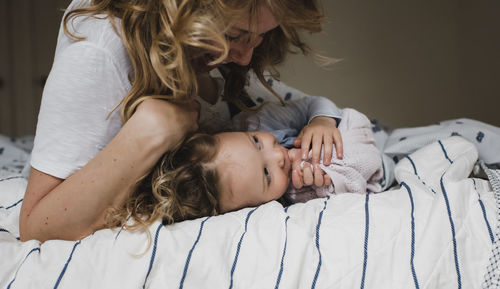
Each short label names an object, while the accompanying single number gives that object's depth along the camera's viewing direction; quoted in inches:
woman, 30.0
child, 32.7
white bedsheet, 25.2
